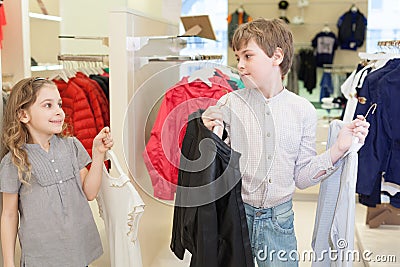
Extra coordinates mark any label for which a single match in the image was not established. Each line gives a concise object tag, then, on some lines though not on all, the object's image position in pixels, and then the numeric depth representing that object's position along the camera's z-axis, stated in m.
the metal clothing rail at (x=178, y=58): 2.82
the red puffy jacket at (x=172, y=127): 2.06
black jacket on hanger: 1.71
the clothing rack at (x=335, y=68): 5.14
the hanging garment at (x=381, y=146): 2.66
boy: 1.79
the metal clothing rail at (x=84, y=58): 3.07
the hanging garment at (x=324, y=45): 5.07
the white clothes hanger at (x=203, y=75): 2.30
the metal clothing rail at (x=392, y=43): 2.78
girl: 1.76
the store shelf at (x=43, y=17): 2.93
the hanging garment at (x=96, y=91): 2.85
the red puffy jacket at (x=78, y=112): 2.79
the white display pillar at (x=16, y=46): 2.37
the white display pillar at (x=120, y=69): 2.38
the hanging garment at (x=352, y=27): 5.00
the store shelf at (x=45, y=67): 2.93
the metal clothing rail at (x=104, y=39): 3.10
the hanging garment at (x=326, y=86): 5.13
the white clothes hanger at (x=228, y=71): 1.87
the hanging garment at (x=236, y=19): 5.26
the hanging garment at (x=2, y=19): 2.30
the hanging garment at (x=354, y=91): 2.99
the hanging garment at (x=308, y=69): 5.13
